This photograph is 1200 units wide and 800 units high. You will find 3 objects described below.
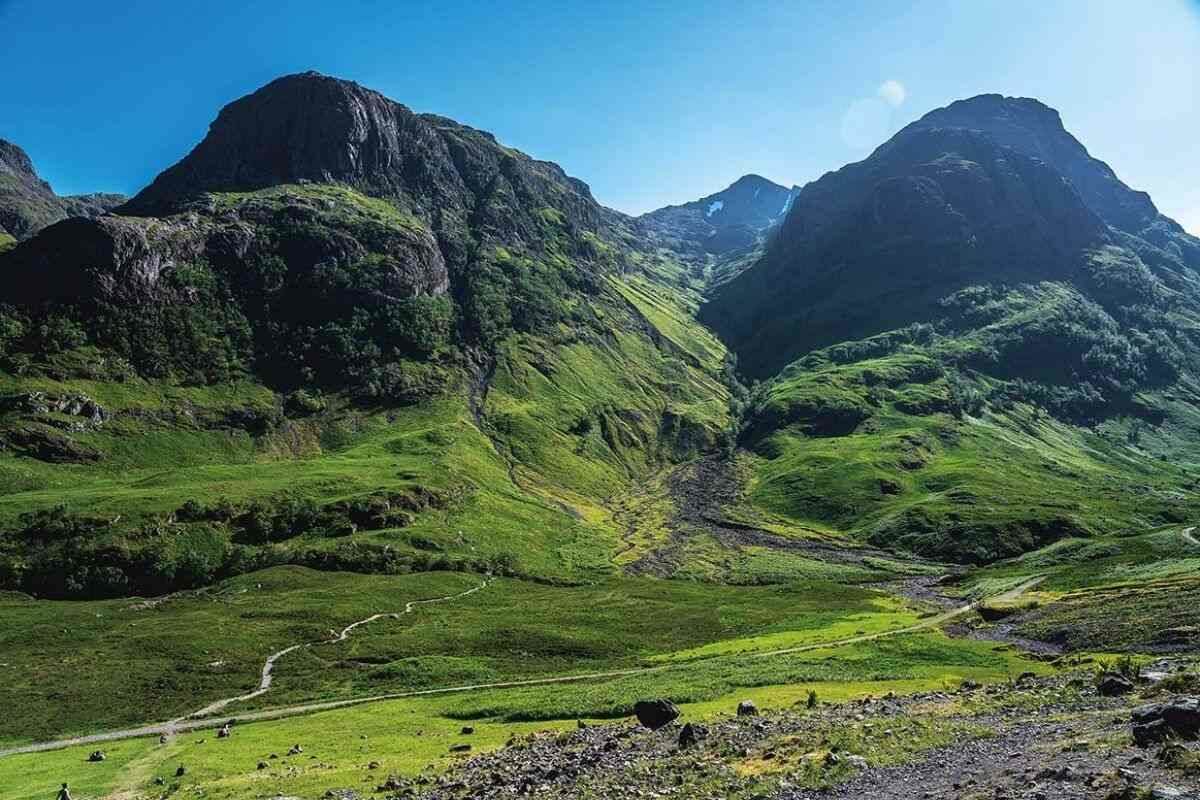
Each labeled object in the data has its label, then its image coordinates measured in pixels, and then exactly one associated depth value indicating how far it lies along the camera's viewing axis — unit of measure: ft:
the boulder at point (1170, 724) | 87.92
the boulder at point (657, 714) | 163.12
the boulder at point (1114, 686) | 135.54
